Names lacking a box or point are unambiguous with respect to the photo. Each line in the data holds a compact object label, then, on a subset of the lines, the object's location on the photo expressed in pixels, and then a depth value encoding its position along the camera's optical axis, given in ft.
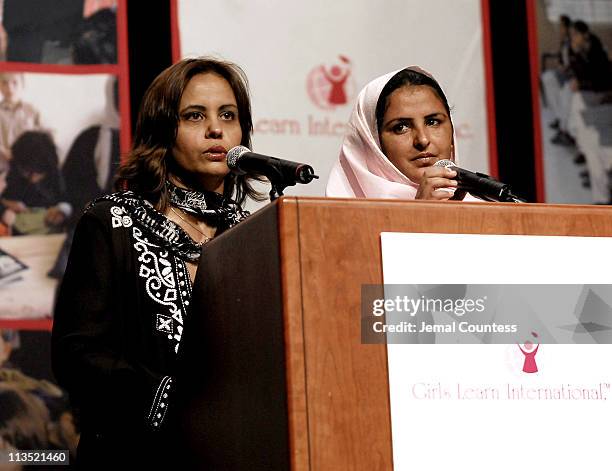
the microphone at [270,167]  16.82
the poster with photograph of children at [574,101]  20.90
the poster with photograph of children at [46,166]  19.33
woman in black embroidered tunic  17.47
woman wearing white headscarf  18.47
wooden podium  16.00
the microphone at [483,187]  16.93
